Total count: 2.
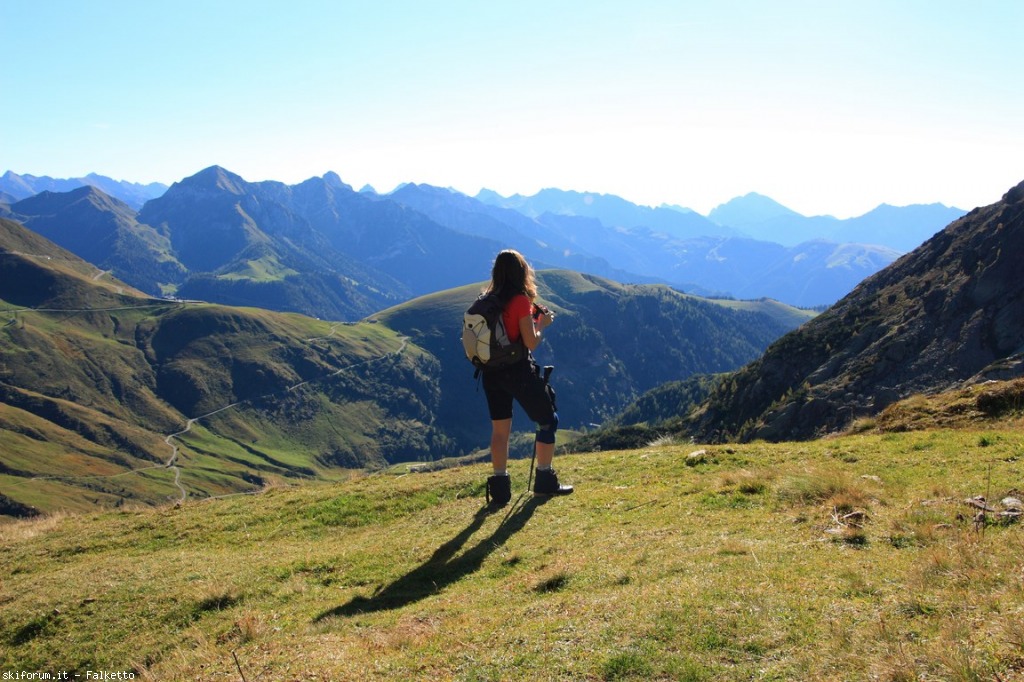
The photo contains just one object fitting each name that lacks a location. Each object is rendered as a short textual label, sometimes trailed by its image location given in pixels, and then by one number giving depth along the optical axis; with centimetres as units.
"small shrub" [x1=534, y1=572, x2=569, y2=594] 809
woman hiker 1116
